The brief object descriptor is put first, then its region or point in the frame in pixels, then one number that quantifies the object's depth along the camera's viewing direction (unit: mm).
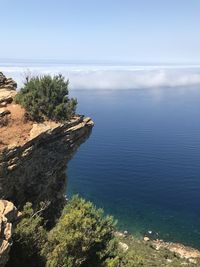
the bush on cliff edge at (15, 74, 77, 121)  21642
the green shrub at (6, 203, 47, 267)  15686
